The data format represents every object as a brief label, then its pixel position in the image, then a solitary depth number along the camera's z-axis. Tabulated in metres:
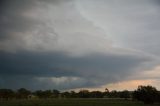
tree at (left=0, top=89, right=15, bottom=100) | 84.21
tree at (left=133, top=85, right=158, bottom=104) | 51.28
